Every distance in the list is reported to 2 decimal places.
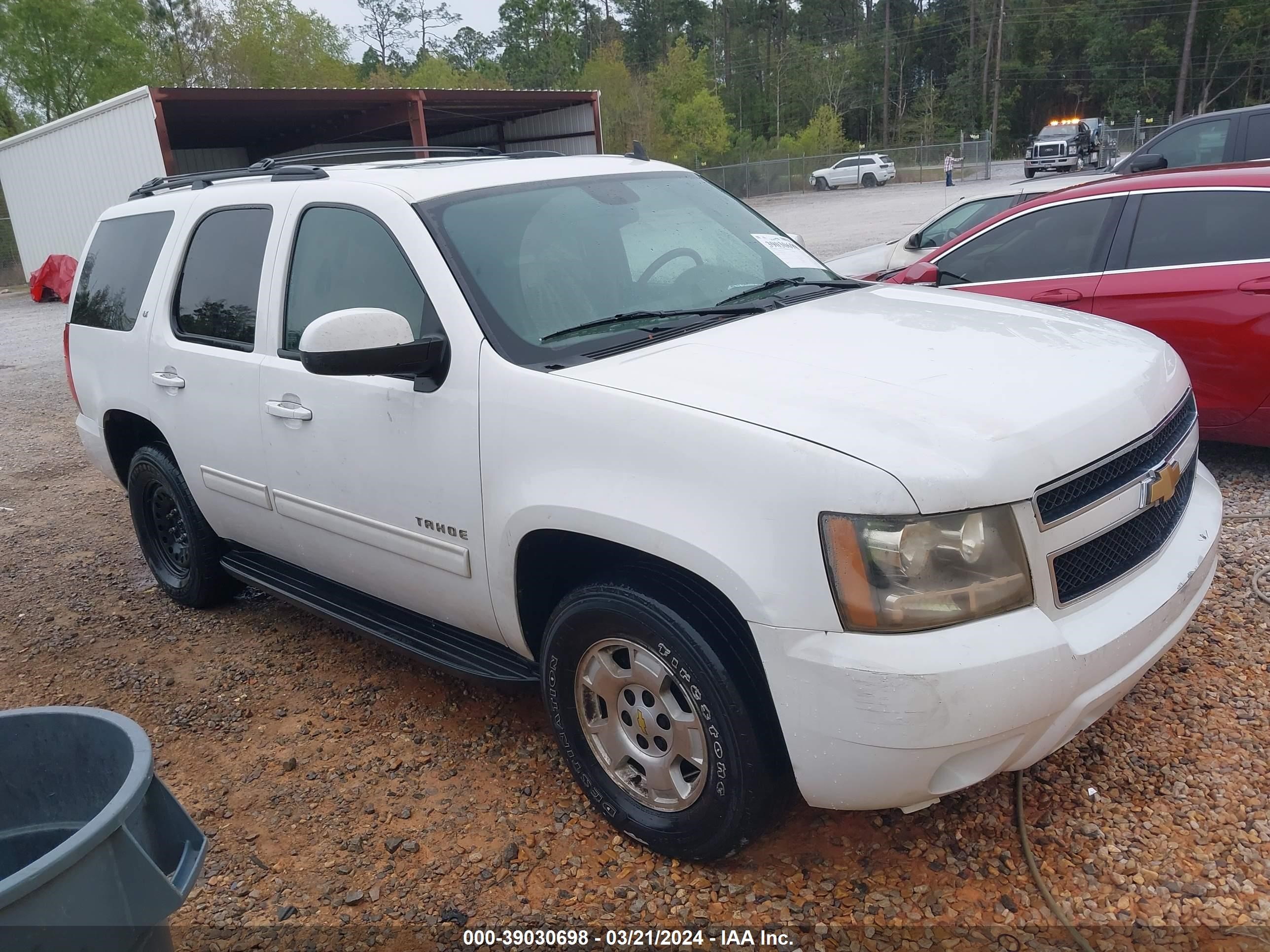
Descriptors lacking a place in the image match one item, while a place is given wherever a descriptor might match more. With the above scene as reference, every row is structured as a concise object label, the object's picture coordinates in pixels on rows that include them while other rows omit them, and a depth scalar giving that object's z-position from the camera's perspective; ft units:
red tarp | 74.23
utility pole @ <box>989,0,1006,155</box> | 198.49
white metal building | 56.03
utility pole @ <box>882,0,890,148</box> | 229.04
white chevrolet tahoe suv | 7.34
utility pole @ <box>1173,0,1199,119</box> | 180.65
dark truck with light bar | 121.80
